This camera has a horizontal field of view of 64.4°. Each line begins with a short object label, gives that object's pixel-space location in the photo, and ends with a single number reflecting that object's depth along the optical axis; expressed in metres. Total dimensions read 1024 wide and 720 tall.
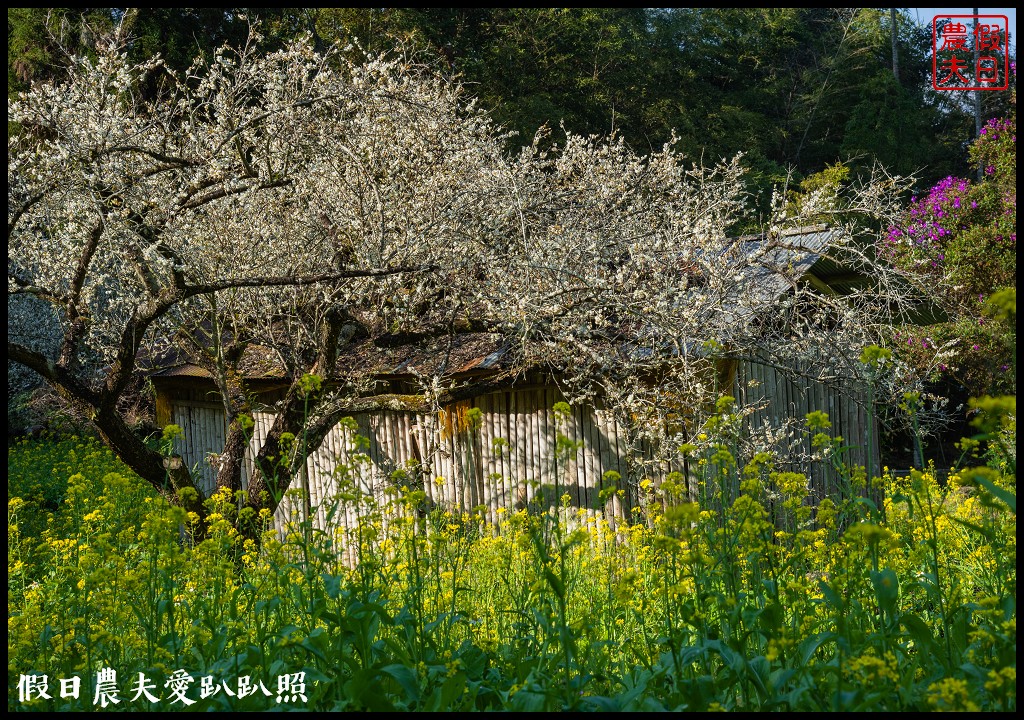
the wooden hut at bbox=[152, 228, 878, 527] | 6.65
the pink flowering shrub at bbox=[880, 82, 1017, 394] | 10.03
